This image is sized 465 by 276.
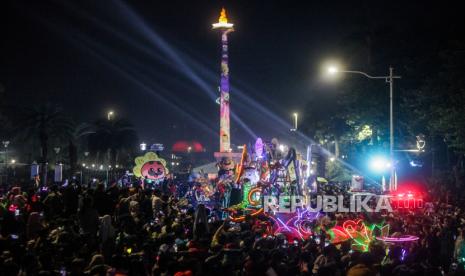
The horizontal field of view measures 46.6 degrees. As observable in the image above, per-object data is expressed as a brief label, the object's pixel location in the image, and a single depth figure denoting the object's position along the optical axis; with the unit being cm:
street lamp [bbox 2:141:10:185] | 3275
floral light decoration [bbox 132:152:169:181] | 2748
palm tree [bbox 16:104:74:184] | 3650
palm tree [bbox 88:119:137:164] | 4462
